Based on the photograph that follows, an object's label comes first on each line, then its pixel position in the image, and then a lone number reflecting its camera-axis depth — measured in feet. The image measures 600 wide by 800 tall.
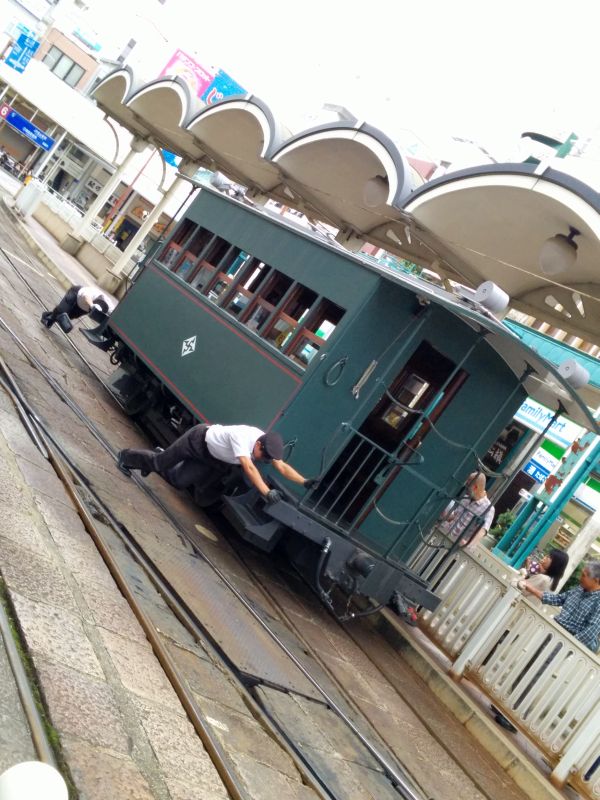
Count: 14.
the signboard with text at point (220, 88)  94.84
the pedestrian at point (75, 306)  45.78
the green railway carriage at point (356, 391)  27.04
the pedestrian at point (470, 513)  30.07
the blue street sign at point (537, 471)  47.51
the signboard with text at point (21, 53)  142.20
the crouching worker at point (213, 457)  25.81
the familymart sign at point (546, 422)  35.97
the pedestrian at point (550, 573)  29.71
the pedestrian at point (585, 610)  25.98
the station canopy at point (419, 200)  35.55
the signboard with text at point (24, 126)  138.72
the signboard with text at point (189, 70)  110.42
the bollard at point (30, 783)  8.52
